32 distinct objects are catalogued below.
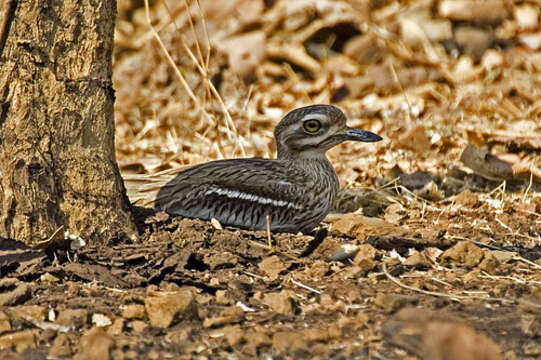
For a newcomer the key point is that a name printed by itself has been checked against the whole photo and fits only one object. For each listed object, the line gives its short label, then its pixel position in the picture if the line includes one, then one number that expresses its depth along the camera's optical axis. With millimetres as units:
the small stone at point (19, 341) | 6633
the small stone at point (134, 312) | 7133
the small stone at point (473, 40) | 17937
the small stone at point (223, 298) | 7543
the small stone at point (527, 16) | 18500
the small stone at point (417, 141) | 13828
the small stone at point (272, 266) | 8220
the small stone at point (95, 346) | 6422
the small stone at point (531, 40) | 18141
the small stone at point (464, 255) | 8641
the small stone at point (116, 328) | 6898
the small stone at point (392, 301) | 7379
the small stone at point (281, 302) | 7379
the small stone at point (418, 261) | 8547
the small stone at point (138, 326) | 6973
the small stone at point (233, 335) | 6746
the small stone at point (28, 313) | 7051
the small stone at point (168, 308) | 7035
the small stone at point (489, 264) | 8500
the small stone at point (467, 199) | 11656
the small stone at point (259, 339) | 6715
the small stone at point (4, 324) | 6812
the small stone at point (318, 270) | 8195
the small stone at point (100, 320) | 7031
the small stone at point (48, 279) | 7719
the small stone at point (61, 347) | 6516
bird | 10187
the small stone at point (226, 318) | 7031
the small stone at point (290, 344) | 6580
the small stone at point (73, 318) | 6996
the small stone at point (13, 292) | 7246
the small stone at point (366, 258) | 8352
